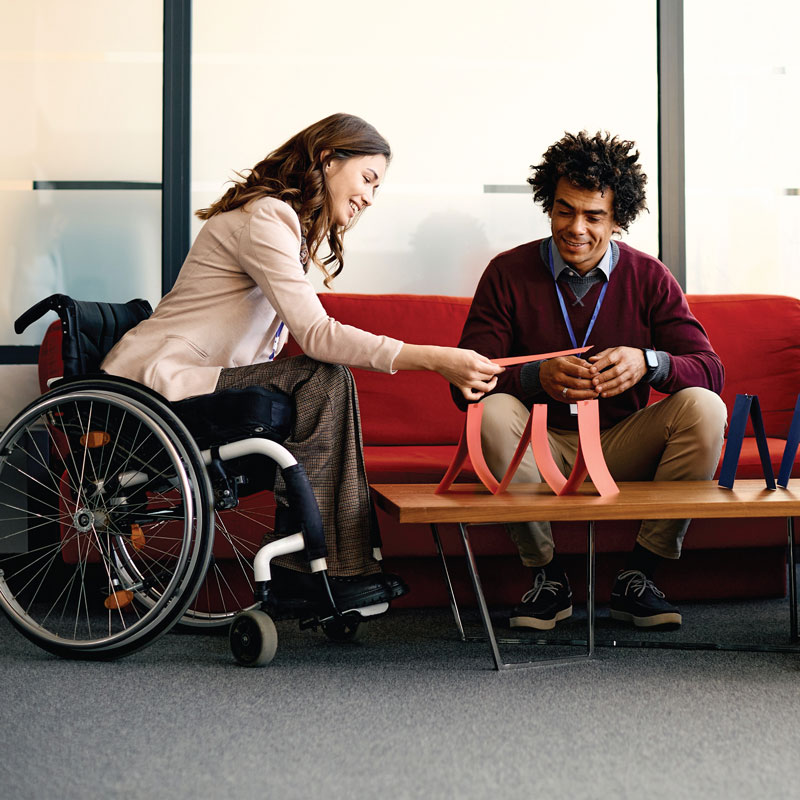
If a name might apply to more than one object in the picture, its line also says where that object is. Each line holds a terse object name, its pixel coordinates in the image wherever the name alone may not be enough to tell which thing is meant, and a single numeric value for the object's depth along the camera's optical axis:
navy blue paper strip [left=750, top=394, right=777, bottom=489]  4.73
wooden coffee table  4.44
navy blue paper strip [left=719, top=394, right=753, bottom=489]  4.74
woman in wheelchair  4.66
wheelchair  4.54
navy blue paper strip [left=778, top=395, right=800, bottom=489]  4.75
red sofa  5.19
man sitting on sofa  4.94
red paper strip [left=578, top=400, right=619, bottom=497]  4.59
